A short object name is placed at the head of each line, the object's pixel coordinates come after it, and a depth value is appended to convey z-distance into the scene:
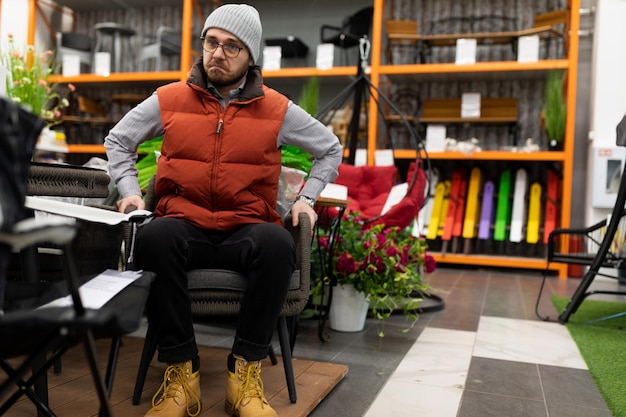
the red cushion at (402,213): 3.59
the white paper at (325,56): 6.22
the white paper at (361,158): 5.20
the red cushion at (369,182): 4.31
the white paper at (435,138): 6.12
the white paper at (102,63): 6.94
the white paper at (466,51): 5.94
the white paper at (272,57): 6.41
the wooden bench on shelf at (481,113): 6.15
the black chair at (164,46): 6.80
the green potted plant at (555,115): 5.71
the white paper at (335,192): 2.44
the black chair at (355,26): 6.30
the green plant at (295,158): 2.49
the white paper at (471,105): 6.19
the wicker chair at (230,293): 1.68
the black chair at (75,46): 7.17
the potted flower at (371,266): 2.75
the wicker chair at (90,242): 1.56
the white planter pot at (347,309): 2.88
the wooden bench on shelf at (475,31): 5.97
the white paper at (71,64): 7.07
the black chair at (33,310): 0.88
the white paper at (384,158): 4.53
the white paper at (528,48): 5.80
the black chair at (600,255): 3.08
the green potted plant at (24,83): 3.28
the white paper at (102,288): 1.20
